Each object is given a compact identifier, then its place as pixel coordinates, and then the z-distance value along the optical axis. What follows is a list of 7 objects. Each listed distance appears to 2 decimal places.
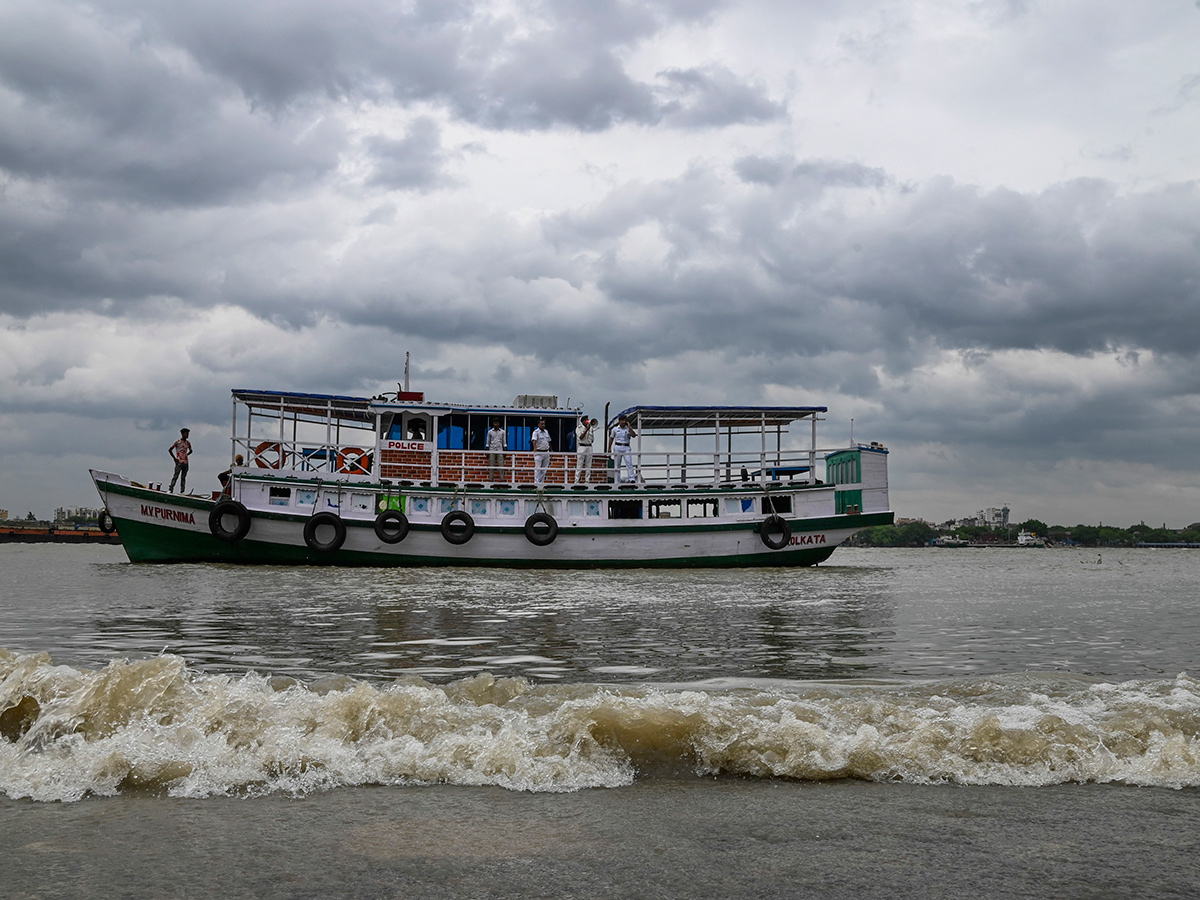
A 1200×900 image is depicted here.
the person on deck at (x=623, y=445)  23.53
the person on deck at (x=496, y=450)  22.98
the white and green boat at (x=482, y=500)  21.67
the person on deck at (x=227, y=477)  21.88
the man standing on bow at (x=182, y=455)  22.22
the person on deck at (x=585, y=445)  23.00
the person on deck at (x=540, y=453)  22.80
